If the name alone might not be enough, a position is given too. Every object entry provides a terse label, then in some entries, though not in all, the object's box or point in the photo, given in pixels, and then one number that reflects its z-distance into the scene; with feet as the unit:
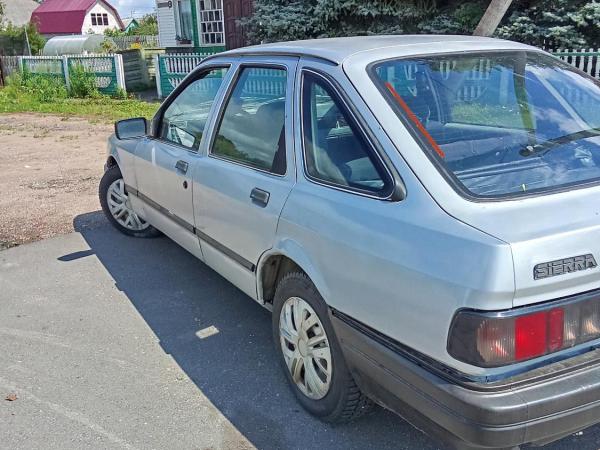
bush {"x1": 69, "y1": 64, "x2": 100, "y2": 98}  60.49
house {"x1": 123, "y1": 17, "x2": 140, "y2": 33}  205.27
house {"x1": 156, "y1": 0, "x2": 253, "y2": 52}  61.98
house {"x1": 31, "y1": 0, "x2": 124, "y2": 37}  186.50
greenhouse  89.71
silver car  6.65
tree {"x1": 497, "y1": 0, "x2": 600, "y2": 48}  34.83
